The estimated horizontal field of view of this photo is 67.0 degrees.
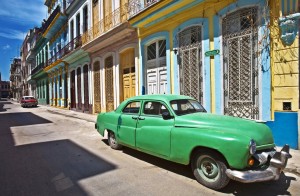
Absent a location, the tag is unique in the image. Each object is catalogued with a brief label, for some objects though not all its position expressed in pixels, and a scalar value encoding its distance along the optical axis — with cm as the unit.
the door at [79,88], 1968
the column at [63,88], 2370
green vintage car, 348
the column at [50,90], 2981
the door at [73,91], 2145
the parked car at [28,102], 2967
